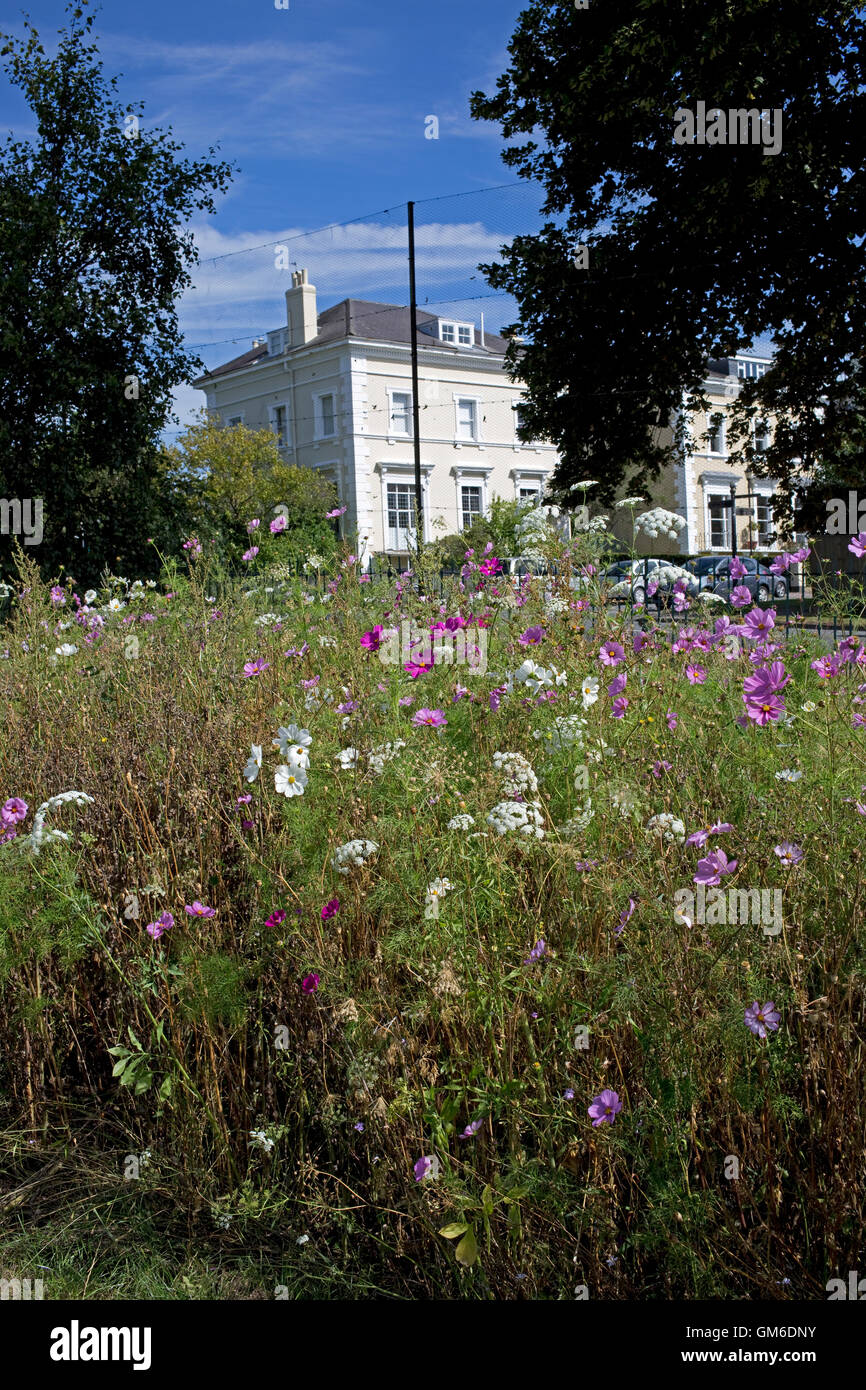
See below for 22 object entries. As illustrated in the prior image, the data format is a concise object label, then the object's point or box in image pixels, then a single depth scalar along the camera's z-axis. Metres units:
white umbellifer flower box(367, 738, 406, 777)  2.74
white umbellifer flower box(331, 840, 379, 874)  2.33
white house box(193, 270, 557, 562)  39.12
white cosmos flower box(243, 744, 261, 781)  2.48
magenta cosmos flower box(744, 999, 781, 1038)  1.86
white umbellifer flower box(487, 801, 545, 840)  2.22
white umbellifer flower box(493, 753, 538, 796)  2.48
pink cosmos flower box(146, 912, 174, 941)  2.55
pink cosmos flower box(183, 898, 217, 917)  2.55
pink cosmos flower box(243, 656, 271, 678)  3.86
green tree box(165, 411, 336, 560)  31.69
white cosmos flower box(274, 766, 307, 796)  2.47
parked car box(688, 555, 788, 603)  26.15
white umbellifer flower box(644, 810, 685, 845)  2.37
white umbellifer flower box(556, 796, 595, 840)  2.36
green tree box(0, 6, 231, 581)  14.34
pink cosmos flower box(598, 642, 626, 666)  3.23
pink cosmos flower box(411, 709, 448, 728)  2.88
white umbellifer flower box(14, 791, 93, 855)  2.71
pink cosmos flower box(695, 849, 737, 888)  2.08
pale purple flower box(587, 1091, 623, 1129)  1.90
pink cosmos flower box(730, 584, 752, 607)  3.14
